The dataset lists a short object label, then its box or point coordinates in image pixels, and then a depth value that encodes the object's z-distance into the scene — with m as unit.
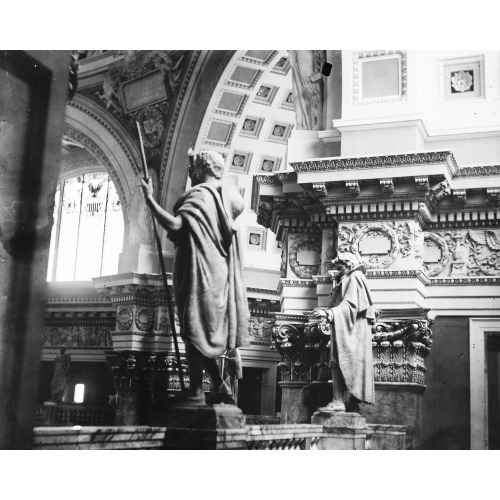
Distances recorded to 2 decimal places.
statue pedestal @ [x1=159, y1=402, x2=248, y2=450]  5.41
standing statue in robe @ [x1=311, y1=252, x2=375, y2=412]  9.74
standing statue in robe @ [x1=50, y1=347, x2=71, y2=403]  23.06
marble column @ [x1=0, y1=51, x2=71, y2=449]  3.63
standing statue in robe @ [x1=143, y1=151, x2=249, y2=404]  5.69
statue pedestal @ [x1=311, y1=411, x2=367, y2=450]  8.91
